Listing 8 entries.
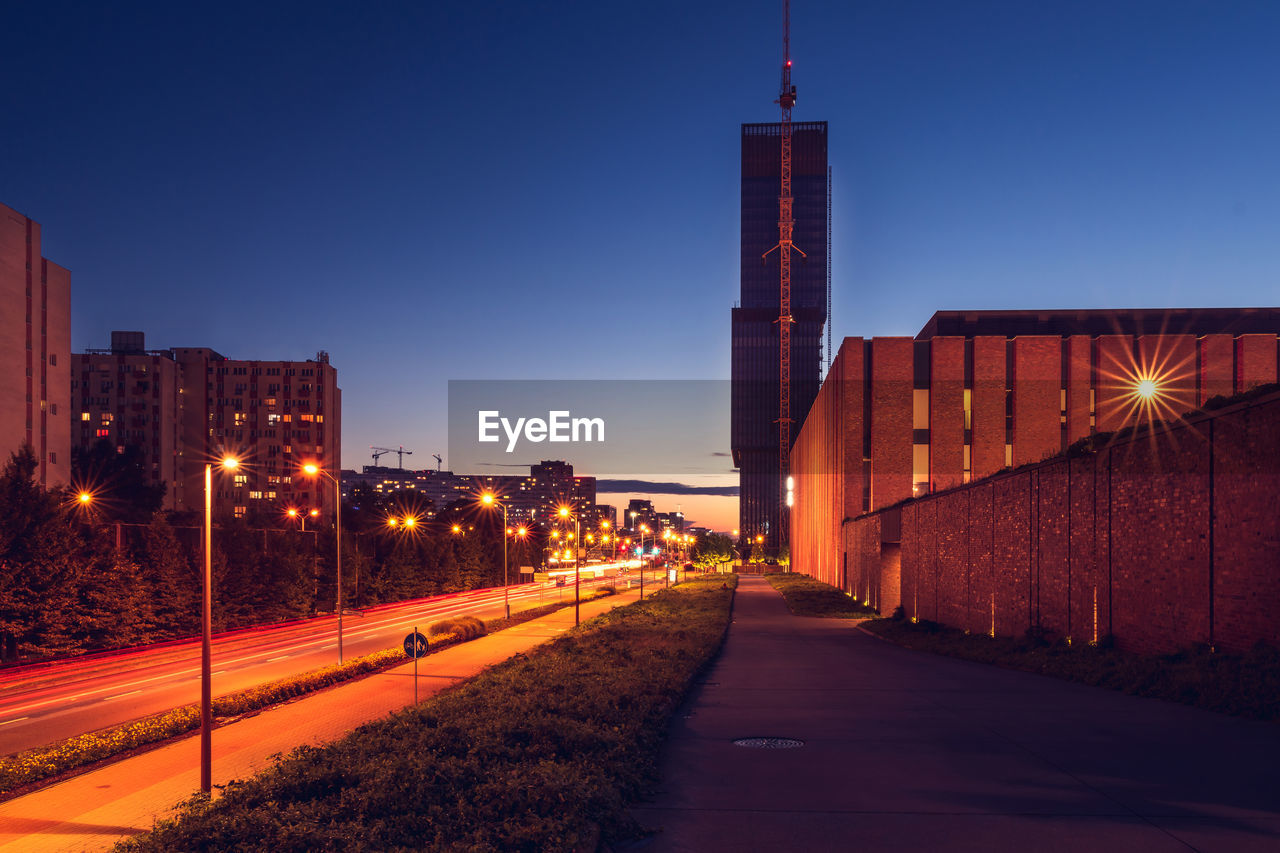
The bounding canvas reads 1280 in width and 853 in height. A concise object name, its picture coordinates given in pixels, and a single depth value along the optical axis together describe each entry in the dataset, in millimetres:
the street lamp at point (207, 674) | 12453
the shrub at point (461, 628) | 36469
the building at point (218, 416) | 128250
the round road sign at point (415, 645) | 17828
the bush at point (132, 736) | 14195
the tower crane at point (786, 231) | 185500
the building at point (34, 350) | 67375
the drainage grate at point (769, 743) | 12617
